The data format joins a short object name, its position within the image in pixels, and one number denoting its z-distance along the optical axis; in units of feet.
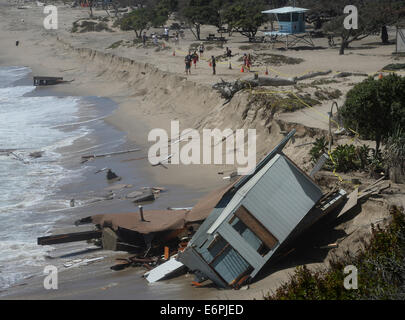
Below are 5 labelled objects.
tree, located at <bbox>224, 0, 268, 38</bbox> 164.04
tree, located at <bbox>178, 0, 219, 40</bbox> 179.22
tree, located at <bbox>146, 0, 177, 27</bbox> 204.58
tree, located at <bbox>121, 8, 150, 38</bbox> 193.16
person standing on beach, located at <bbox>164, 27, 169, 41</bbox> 183.93
